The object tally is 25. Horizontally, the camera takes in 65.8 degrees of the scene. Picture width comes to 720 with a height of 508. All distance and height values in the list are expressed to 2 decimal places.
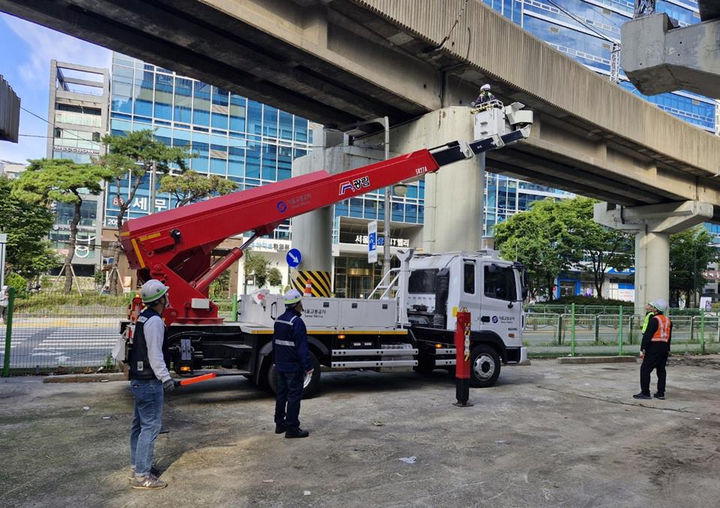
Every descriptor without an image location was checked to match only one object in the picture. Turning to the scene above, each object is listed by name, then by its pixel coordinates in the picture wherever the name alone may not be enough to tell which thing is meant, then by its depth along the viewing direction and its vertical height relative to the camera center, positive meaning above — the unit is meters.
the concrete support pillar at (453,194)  15.91 +2.75
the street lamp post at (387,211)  15.28 +2.22
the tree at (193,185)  36.53 +6.37
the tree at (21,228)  33.44 +2.97
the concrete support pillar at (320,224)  19.05 +2.17
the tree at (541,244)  42.00 +3.66
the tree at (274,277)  46.97 +0.61
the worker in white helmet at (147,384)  5.13 -0.96
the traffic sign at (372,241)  15.60 +1.30
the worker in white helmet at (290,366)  7.00 -1.04
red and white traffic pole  9.30 -1.24
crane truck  8.84 -0.23
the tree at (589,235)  42.47 +4.52
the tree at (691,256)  49.91 +3.71
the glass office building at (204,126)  45.91 +13.54
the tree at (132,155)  33.78 +7.74
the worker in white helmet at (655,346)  10.42 -0.95
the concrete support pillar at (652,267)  34.16 +1.79
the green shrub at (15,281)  26.96 -0.24
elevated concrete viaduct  12.04 +5.75
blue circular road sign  16.64 +0.83
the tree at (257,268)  44.22 +1.23
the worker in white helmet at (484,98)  13.47 +4.87
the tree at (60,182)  32.84 +5.62
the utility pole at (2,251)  11.14 +0.52
